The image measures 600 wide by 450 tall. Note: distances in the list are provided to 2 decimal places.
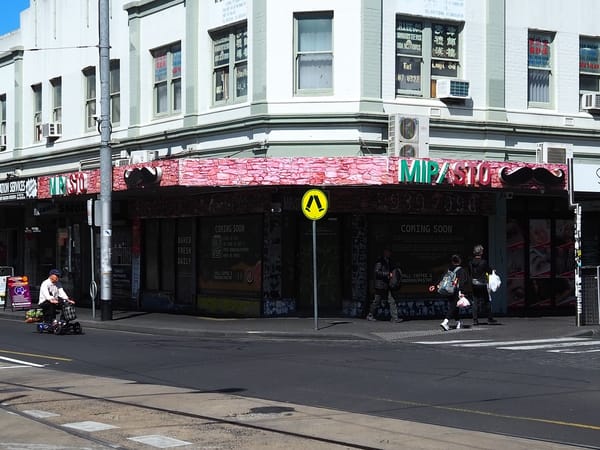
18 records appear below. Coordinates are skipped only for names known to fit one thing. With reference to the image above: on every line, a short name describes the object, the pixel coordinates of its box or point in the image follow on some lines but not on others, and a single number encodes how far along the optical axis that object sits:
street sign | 20.91
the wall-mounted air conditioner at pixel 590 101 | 26.23
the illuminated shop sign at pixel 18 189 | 29.36
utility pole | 24.27
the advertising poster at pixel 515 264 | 25.95
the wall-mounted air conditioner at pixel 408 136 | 23.12
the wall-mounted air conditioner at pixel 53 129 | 32.72
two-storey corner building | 23.41
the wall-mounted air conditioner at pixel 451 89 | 24.14
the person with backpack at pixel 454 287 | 21.33
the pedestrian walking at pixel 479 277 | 22.16
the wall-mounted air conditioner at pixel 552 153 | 25.03
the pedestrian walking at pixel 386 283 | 22.61
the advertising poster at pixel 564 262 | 26.75
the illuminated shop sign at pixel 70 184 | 26.81
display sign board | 30.42
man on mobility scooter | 21.58
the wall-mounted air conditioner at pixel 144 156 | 27.41
